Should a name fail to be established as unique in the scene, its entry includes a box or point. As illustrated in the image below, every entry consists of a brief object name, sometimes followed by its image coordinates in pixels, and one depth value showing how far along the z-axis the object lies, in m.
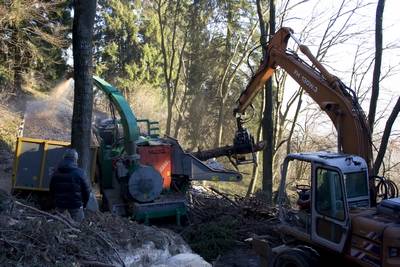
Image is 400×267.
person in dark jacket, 7.57
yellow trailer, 11.48
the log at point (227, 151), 13.03
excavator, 6.93
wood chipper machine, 11.05
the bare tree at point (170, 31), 29.46
